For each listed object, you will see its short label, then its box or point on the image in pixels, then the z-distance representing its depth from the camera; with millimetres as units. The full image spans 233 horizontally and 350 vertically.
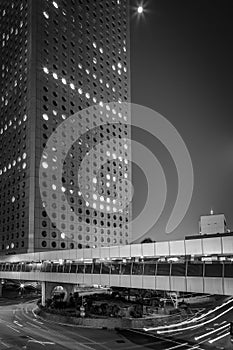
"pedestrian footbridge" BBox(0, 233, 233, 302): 26938
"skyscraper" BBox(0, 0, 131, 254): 90625
